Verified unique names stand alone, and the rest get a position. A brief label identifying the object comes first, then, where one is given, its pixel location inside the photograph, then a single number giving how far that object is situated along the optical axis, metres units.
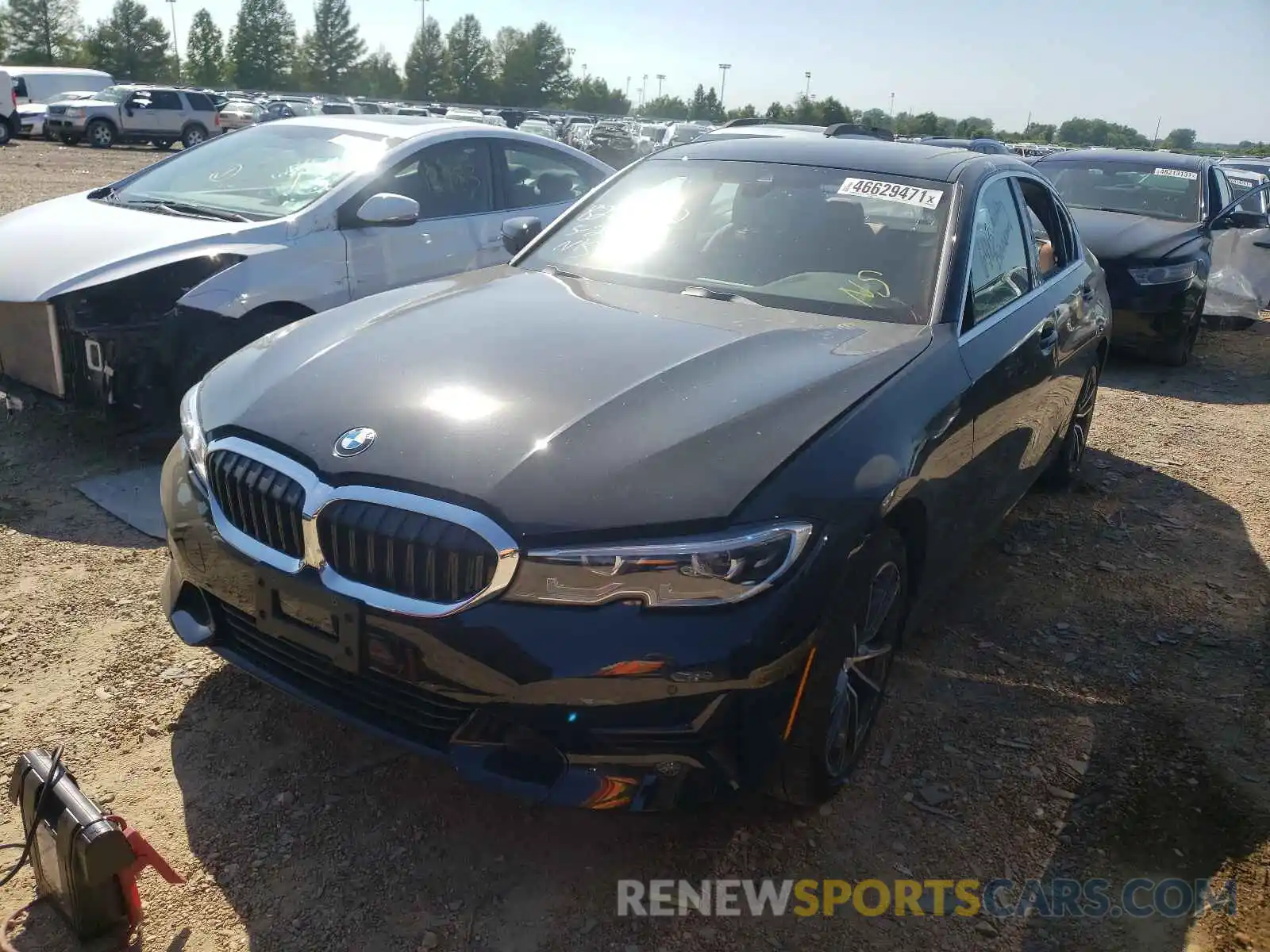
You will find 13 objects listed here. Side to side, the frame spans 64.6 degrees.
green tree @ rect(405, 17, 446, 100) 103.56
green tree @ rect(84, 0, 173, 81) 84.12
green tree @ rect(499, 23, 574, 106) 106.81
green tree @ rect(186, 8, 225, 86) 93.50
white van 33.59
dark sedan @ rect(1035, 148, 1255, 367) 7.91
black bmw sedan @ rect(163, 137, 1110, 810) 2.10
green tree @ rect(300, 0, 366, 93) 101.06
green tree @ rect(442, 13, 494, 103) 105.12
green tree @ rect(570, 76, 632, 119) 106.38
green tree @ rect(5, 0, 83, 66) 82.19
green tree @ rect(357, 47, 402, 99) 100.31
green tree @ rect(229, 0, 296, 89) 94.25
